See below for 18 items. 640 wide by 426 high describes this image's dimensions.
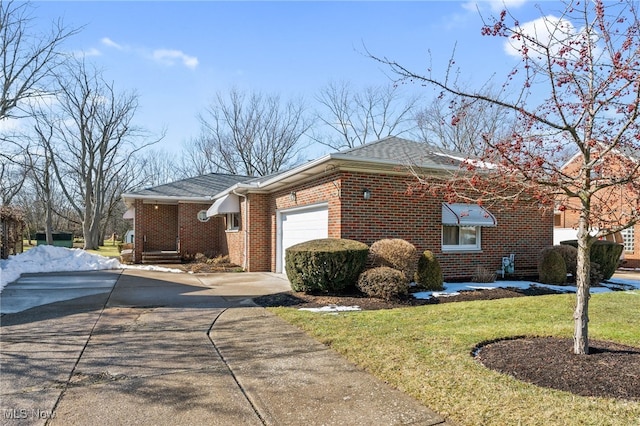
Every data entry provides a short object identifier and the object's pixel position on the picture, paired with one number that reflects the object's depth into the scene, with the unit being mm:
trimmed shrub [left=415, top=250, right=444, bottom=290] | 10109
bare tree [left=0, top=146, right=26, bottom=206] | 29716
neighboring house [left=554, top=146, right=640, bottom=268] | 19830
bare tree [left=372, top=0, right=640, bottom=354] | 4387
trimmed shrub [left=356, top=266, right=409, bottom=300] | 8742
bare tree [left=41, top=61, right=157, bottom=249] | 35000
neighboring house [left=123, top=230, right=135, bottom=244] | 33856
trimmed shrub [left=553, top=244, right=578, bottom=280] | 11938
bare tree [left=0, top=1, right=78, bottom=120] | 19911
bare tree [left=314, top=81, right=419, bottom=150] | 35438
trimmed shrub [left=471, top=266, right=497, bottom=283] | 11477
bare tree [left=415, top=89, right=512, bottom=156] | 25802
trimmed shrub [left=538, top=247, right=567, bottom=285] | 11500
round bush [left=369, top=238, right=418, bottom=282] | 9547
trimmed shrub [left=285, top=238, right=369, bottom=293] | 9164
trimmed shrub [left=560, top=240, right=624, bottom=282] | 11984
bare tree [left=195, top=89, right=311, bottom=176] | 37688
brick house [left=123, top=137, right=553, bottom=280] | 10250
